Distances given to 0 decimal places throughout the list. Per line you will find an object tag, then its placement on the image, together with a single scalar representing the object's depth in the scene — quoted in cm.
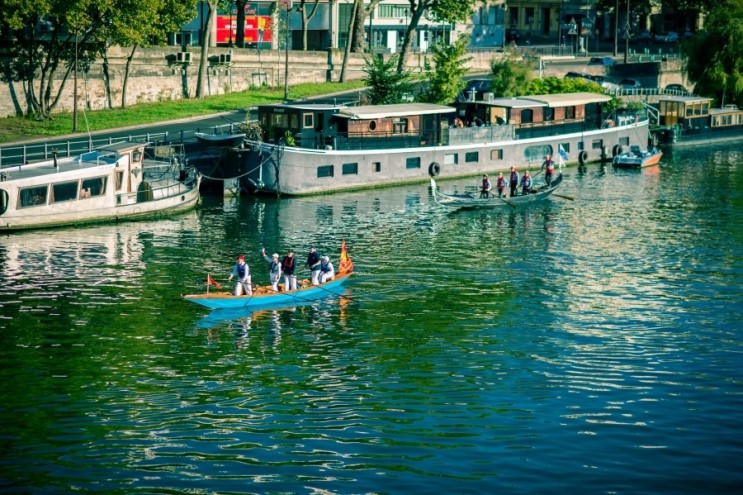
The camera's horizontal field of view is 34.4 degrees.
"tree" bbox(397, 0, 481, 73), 12175
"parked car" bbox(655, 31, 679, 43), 16650
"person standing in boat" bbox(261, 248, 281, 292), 5384
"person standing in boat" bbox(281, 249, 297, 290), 5414
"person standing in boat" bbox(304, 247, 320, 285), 5559
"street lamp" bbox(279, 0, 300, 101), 10381
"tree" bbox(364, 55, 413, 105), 9975
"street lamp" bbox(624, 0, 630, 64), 13598
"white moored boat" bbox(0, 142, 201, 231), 6906
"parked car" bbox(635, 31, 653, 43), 16600
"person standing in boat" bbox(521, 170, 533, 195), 8075
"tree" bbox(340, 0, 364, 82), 12162
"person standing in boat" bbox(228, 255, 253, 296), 5241
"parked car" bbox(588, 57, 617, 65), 13750
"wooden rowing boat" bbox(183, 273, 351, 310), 5200
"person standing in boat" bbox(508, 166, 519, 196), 8019
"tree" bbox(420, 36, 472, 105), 10012
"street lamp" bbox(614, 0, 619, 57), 14236
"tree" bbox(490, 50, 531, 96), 10706
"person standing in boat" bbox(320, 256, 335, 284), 5569
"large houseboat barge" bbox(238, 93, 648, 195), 8256
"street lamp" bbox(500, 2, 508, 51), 16788
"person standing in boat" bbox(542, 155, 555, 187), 8431
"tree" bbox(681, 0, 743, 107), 11994
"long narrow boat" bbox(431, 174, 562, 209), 7756
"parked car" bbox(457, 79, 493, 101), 10811
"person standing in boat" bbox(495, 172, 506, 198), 7941
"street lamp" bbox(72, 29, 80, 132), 8902
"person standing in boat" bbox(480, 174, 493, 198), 7894
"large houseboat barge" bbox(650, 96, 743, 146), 11188
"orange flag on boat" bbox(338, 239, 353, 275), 5697
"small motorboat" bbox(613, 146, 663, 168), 9838
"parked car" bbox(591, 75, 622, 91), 12402
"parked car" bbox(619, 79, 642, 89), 12876
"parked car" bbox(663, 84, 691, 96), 12912
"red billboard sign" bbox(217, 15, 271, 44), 13212
